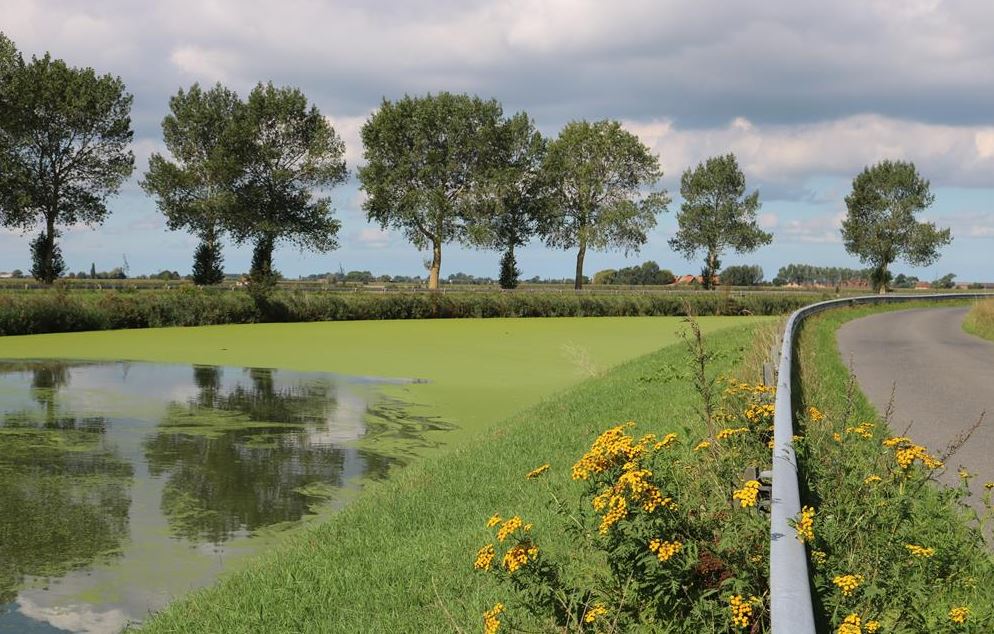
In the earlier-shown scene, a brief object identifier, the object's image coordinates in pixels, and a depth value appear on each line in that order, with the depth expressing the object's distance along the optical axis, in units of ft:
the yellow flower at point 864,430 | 19.92
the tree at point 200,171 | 187.32
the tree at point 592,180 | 228.84
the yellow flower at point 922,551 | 14.19
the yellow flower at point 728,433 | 19.11
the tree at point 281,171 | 191.62
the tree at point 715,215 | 274.98
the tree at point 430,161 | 209.46
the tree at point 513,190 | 215.51
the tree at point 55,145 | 168.25
